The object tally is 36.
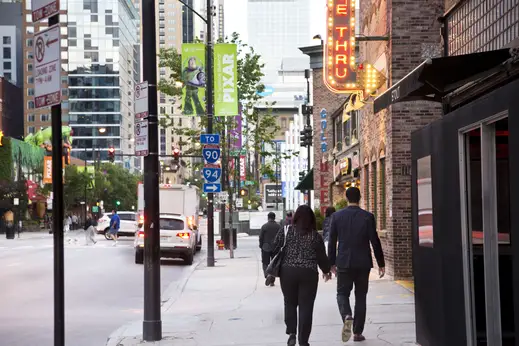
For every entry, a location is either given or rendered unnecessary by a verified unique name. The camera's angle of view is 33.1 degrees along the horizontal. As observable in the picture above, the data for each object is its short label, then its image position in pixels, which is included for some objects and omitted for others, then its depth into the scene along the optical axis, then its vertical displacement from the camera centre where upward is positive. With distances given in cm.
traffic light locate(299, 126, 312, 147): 4394 +327
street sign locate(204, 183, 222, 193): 2666 +47
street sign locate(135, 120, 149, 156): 1162 +89
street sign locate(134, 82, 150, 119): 1161 +137
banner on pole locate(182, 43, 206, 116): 2769 +439
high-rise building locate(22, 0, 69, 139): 16250 +2240
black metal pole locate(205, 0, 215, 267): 2755 +311
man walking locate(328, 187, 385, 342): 1055 -67
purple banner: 3925 +305
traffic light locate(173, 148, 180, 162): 4091 +229
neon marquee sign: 2114 +375
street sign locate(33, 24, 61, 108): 757 +122
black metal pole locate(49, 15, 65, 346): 771 -38
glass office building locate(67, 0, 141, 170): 17812 +2626
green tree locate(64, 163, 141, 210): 9456 +220
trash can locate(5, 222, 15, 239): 6070 -170
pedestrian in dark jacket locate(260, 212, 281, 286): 2059 -70
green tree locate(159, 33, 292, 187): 3872 +477
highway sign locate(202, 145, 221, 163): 2544 +145
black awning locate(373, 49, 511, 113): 888 +132
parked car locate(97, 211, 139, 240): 5309 -126
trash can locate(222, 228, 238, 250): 4034 -165
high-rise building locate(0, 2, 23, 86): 15150 +2900
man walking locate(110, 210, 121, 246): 4498 -107
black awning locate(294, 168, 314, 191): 4769 +97
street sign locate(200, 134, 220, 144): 2516 +185
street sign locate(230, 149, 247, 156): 3950 +231
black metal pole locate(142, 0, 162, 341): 1151 +5
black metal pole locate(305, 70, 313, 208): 4732 +458
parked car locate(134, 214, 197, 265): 2944 -120
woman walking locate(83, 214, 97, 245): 4691 -151
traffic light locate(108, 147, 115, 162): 5306 +313
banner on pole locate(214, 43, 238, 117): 2861 +403
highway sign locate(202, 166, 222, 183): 2664 +84
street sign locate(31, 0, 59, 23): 776 +177
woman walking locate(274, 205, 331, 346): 960 -70
